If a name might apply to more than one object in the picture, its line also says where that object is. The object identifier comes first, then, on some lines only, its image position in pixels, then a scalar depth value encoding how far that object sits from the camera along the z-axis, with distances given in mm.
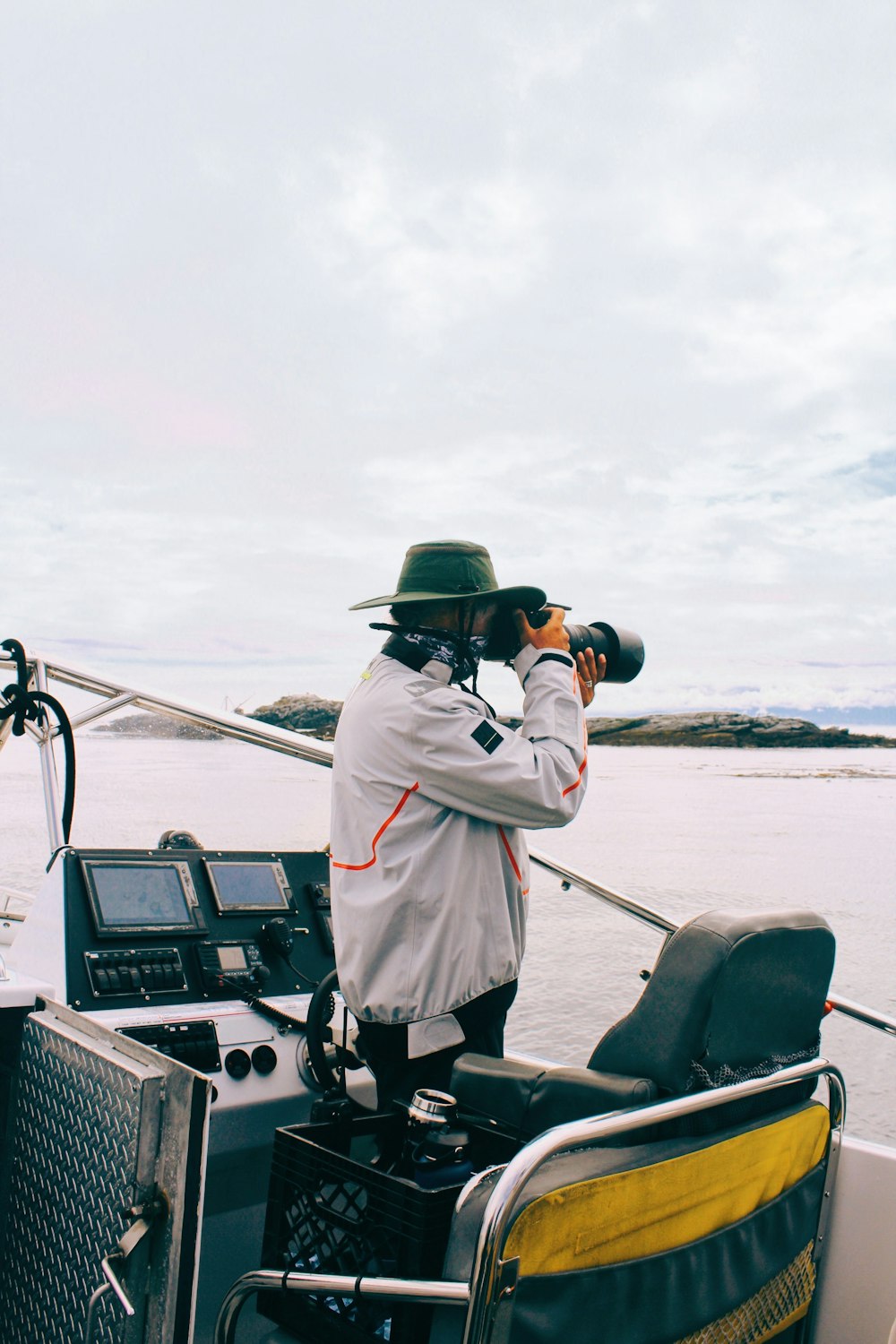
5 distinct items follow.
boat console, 2072
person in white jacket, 1727
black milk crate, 1245
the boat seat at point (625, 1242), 1114
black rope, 2701
